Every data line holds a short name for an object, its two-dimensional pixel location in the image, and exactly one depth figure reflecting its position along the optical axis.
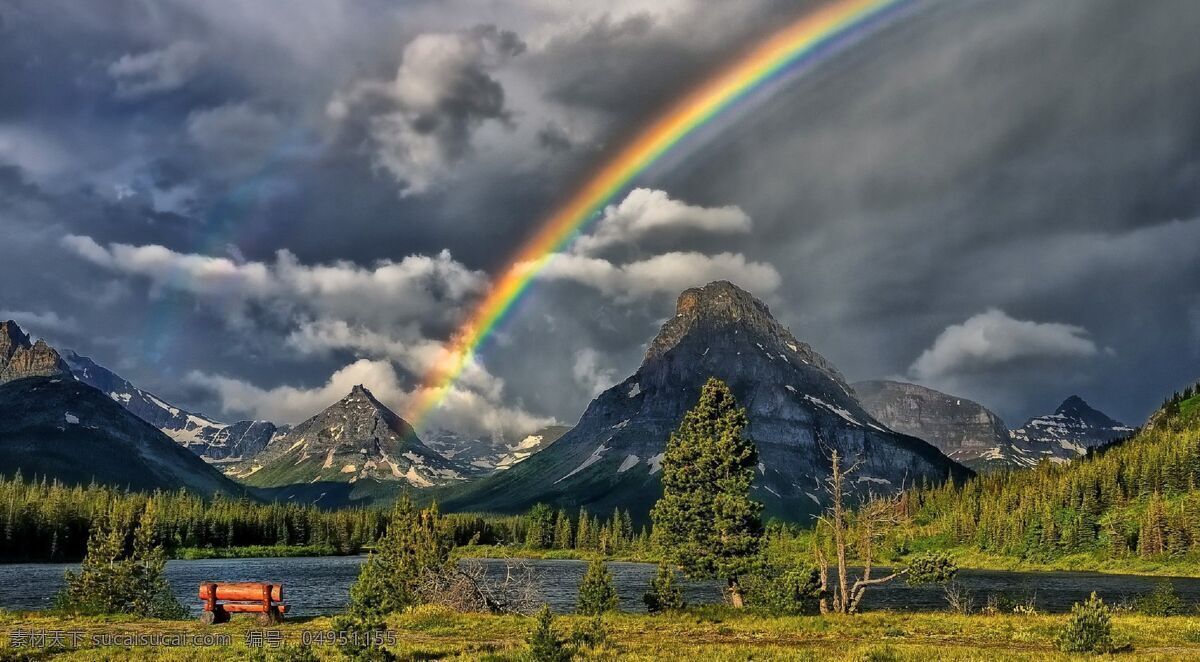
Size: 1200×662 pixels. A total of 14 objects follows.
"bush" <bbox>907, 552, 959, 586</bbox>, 44.38
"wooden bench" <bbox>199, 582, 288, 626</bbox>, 41.72
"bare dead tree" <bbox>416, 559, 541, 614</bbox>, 52.75
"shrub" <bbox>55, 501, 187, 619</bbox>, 53.44
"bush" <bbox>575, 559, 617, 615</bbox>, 52.36
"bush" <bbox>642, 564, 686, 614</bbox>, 53.81
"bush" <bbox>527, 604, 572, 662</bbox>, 26.52
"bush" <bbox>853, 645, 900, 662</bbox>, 28.61
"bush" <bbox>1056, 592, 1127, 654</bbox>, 32.28
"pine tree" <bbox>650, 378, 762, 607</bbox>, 60.19
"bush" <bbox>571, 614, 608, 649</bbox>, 33.00
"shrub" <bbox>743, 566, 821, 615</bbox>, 46.27
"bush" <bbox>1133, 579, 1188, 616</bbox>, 57.94
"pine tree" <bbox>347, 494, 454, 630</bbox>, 57.31
